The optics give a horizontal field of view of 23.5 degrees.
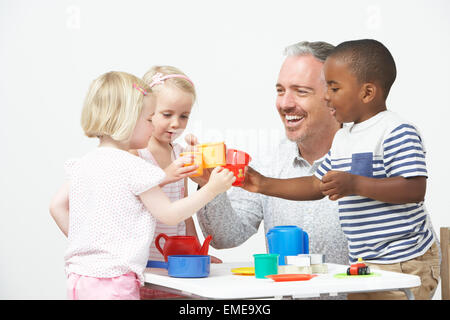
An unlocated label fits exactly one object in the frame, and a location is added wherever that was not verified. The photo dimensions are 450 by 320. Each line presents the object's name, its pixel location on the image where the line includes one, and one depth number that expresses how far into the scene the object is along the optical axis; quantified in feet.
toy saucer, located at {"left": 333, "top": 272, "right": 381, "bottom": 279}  6.38
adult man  8.12
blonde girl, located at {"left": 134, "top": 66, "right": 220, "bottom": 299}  7.82
